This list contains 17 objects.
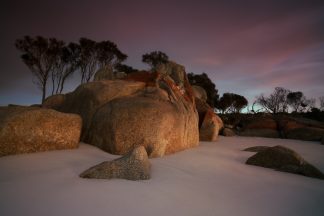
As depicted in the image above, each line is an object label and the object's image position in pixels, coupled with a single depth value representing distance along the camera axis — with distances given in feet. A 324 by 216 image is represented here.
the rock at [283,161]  15.83
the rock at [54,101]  29.58
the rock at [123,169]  11.93
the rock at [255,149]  25.39
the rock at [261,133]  52.10
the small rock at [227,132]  50.58
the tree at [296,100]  149.59
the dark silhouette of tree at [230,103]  134.11
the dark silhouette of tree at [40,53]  88.48
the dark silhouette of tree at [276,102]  138.51
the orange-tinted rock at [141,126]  19.67
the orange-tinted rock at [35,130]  15.93
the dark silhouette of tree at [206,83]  129.00
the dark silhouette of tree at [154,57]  125.42
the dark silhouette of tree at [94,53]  100.89
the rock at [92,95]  24.00
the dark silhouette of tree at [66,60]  94.27
